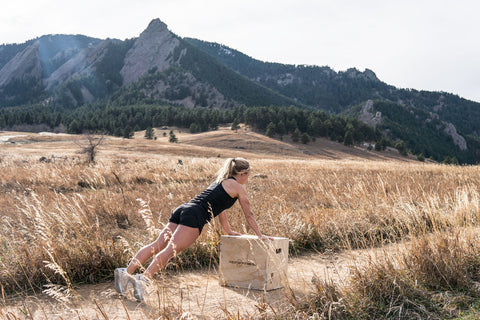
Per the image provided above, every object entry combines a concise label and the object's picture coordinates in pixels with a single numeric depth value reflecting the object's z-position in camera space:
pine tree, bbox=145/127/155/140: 92.12
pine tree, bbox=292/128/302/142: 90.52
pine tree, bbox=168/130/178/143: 84.77
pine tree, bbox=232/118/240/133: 99.25
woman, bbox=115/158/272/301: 4.39
